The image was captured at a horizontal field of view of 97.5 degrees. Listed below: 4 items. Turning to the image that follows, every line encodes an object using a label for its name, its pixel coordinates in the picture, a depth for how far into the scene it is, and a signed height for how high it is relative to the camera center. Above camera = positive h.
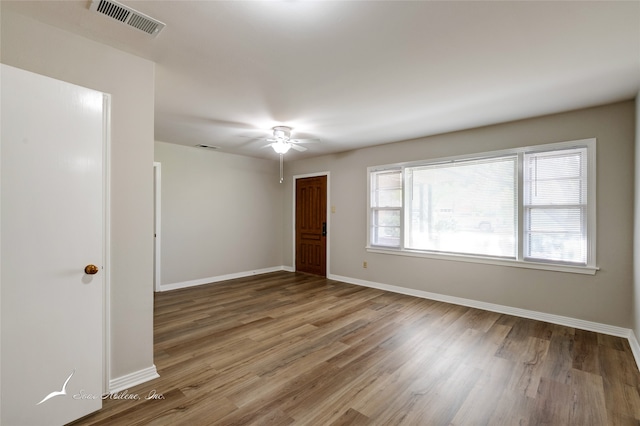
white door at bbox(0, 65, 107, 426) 1.52 -0.23
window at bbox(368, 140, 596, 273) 3.31 +0.07
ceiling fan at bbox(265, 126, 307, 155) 3.86 +1.01
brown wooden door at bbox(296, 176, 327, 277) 5.98 -0.30
